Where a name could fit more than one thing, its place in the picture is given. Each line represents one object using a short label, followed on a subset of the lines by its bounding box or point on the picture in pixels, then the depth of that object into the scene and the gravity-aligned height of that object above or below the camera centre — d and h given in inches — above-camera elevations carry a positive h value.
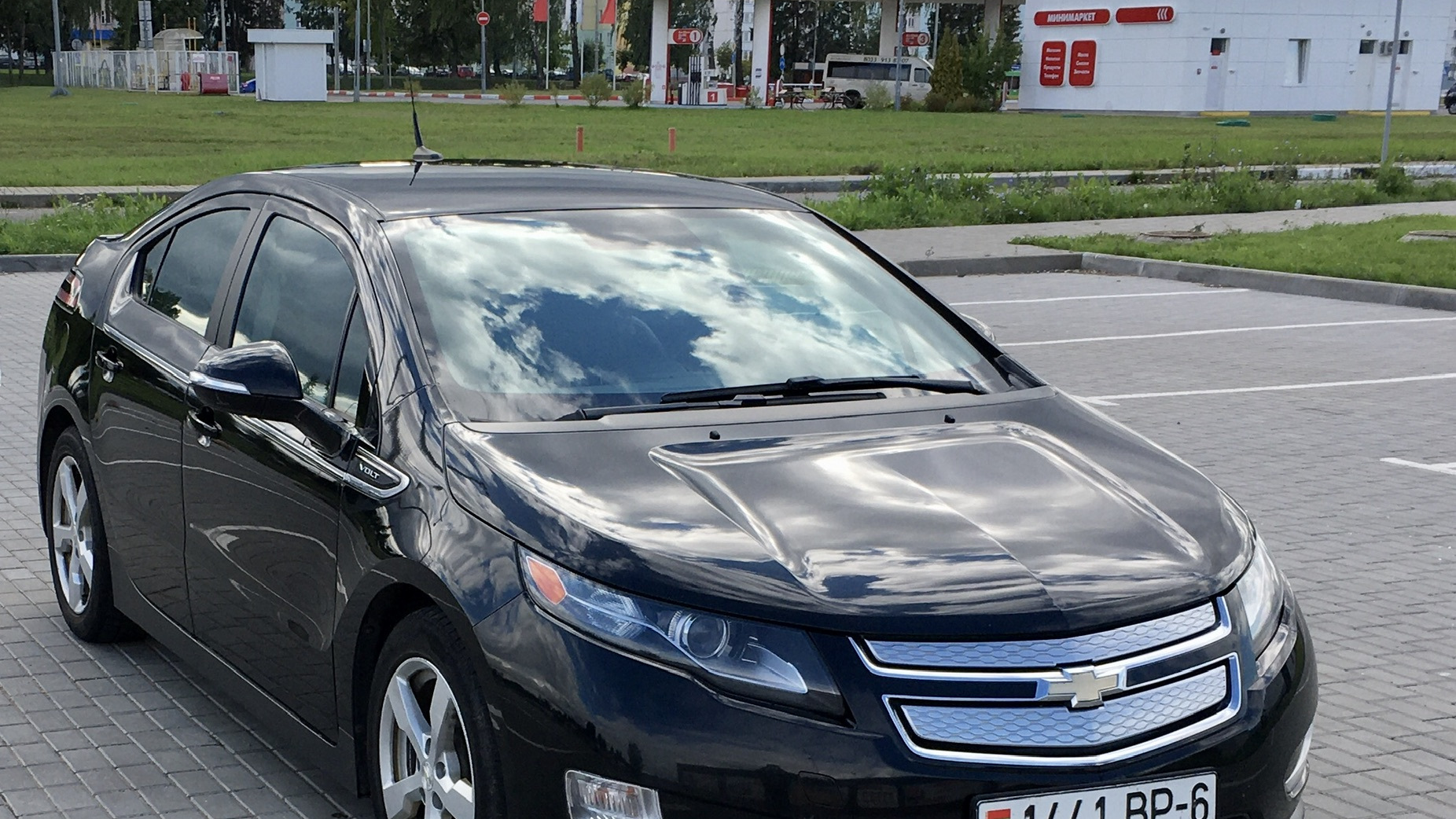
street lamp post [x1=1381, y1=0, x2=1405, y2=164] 948.6 -9.6
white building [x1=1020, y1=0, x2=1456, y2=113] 2541.8 +47.8
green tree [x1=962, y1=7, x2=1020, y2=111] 2738.7 +13.8
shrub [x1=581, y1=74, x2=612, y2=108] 2495.1 -38.2
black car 110.6 -35.2
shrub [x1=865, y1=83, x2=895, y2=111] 2738.7 -41.0
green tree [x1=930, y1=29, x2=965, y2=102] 2723.9 +5.5
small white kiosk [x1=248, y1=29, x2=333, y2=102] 2551.7 -21.6
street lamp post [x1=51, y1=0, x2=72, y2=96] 2568.9 -30.1
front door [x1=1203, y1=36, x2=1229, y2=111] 2554.1 +16.8
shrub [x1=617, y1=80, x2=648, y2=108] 2460.6 -43.1
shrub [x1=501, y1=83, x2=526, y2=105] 2466.8 -48.7
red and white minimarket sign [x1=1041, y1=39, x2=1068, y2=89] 2758.4 +26.0
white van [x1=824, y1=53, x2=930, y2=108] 3053.6 -4.6
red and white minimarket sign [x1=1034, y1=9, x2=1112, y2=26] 2652.6 +99.9
